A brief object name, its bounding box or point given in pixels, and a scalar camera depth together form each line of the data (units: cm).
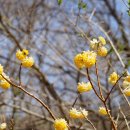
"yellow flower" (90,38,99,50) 94
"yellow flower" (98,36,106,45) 96
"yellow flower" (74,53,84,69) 86
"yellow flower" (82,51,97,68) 85
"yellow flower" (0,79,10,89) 92
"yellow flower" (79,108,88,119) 94
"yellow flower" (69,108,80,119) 94
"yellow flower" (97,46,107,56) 93
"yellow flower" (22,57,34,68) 91
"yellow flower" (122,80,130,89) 100
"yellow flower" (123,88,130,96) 98
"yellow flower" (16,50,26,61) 91
